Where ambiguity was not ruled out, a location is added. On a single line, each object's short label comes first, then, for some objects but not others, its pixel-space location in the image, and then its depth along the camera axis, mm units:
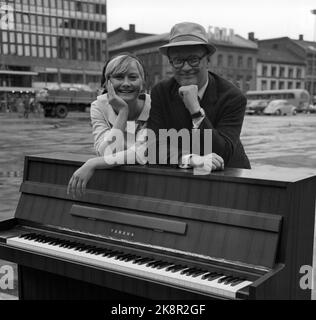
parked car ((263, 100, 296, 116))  47750
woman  2988
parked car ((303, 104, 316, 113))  55562
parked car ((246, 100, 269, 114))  50844
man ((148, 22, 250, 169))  2785
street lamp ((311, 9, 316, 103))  89212
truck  36125
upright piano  2408
